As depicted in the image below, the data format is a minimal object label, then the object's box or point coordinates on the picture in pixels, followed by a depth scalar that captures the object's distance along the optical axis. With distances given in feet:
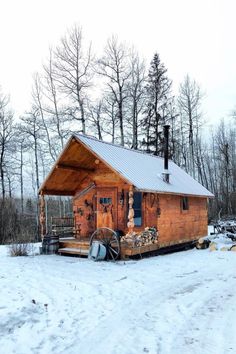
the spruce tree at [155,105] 91.76
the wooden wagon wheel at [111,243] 39.68
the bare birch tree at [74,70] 79.97
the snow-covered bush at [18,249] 42.13
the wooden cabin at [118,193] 42.47
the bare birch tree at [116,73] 87.15
